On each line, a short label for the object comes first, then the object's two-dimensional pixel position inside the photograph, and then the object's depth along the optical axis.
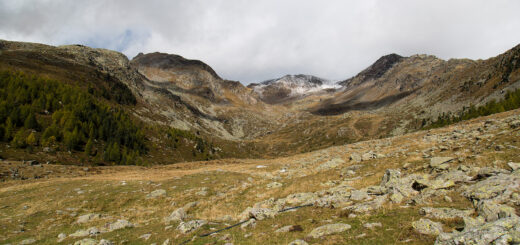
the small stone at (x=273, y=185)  23.73
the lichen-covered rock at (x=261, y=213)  13.50
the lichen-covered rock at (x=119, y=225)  15.73
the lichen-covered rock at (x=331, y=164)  28.26
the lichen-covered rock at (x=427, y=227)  7.41
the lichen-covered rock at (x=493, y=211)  7.12
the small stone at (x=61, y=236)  14.20
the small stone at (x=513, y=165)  11.77
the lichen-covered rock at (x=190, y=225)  13.01
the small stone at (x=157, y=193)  24.91
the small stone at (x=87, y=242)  12.56
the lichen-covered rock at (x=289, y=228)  10.49
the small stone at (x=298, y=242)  8.44
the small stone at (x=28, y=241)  13.68
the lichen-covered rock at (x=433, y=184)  11.61
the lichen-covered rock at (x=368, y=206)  11.05
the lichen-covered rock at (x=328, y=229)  9.16
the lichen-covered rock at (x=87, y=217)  18.27
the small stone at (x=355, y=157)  27.92
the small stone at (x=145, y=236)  13.27
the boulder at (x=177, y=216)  16.52
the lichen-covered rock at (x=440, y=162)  15.24
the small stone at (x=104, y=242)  12.04
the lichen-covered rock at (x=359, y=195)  13.46
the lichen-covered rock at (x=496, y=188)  8.63
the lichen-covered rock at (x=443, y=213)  8.30
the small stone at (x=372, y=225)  8.91
